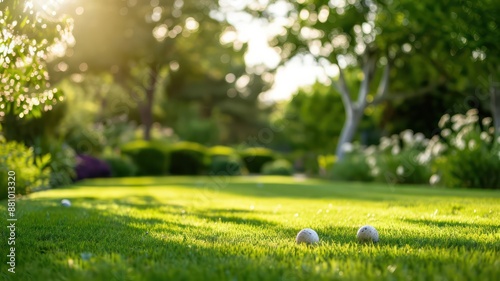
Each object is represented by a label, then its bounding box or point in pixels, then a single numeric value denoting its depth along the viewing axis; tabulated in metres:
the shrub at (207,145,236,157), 30.77
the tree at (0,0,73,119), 5.32
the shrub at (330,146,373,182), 20.36
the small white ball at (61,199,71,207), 8.96
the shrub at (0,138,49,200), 10.57
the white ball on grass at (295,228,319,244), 4.83
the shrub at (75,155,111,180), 20.58
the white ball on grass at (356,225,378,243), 4.93
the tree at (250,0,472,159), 22.50
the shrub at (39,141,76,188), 16.20
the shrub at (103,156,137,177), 25.01
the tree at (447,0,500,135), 11.70
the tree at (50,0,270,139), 30.41
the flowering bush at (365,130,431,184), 17.14
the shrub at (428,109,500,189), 13.52
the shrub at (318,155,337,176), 24.28
